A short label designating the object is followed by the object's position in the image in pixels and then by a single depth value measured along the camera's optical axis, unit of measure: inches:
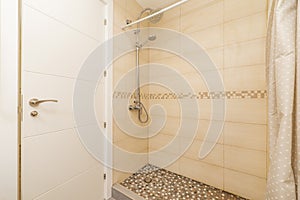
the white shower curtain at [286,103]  30.7
